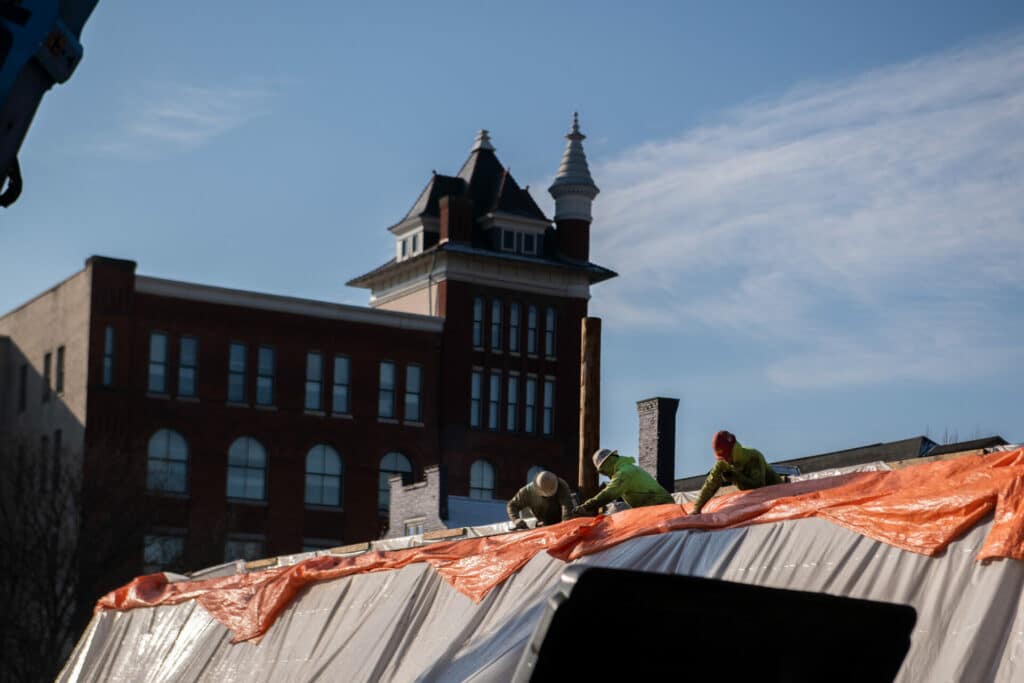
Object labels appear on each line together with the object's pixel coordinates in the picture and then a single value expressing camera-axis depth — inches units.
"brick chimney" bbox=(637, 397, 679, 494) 1433.3
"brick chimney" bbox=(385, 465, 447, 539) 1911.9
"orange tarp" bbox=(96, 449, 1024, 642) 469.7
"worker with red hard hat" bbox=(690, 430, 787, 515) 630.5
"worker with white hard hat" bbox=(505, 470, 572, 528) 742.5
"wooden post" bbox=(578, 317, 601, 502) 992.9
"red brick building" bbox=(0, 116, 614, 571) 2362.2
